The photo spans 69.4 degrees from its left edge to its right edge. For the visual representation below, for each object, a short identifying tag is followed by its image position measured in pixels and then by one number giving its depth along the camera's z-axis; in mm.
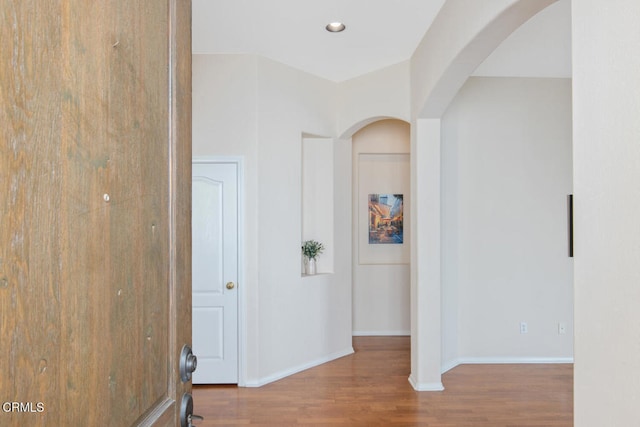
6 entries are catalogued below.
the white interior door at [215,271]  4164
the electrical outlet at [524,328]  4754
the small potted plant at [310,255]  4848
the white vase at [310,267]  4840
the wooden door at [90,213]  582
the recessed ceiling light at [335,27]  3574
